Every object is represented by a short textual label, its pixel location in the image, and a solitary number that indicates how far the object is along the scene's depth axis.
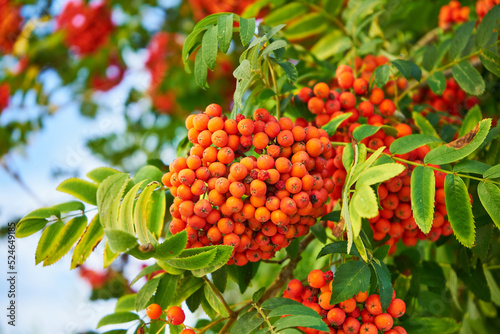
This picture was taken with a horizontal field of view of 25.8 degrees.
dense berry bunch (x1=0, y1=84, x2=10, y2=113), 2.60
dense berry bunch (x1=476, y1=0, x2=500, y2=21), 0.70
